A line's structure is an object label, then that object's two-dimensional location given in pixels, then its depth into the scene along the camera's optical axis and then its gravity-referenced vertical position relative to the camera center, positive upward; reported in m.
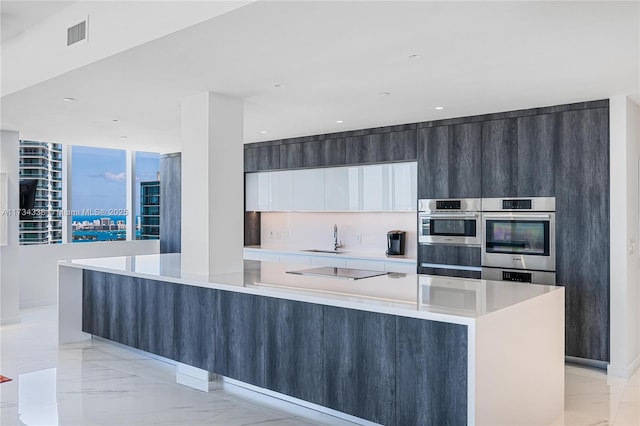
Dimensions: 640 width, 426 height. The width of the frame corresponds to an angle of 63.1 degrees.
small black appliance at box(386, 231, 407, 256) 6.20 -0.37
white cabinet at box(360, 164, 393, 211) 6.02 +0.29
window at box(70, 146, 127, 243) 8.05 +0.29
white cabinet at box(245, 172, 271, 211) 7.40 +0.30
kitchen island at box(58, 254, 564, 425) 2.57 -0.75
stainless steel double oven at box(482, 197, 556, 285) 4.70 -0.26
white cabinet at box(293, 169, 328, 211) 6.71 +0.29
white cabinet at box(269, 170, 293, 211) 7.08 +0.29
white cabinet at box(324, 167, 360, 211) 6.36 +0.29
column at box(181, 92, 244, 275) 4.15 +0.23
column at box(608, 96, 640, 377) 4.27 -0.20
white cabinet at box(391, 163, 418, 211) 5.75 +0.28
